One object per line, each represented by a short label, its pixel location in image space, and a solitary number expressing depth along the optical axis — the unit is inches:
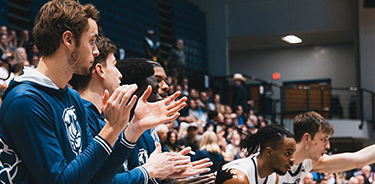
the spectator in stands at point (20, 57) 310.3
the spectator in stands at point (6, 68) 295.6
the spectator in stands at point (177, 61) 547.9
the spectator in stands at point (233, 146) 371.2
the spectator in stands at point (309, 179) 360.2
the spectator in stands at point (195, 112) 478.2
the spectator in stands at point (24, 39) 382.8
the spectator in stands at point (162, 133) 316.2
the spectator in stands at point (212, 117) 499.3
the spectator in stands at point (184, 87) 513.8
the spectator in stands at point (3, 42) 346.0
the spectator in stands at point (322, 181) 372.2
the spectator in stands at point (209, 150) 287.9
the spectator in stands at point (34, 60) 345.1
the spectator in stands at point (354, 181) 390.6
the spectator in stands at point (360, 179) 416.8
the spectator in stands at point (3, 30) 353.7
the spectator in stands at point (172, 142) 330.6
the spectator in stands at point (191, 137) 363.3
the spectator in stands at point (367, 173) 452.4
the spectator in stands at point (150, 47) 505.0
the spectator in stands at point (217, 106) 556.7
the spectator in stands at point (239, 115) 573.0
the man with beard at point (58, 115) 84.7
